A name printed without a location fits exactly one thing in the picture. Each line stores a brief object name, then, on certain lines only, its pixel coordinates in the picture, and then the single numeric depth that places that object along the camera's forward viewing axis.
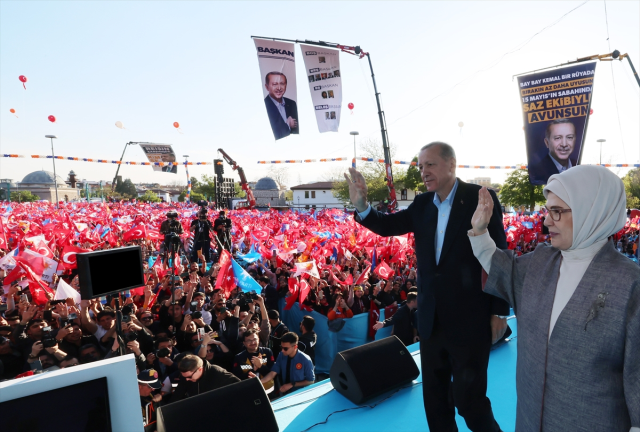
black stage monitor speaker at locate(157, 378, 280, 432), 2.22
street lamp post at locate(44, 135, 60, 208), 25.42
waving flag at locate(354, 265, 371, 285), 7.54
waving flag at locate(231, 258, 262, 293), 6.41
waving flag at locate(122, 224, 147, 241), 11.88
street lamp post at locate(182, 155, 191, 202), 29.01
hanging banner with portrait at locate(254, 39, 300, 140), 7.77
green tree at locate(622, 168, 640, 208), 37.34
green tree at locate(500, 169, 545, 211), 34.75
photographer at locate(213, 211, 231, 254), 10.66
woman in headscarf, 1.26
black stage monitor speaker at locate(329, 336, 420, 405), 3.12
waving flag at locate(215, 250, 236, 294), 6.60
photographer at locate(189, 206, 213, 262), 10.79
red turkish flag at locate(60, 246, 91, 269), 7.53
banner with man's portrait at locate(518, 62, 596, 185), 6.82
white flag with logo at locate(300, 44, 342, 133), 8.88
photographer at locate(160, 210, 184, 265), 9.23
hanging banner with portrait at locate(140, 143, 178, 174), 30.06
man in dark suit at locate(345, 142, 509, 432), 2.09
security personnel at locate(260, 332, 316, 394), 4.54
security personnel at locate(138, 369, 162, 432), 3.80
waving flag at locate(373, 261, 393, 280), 7.70
